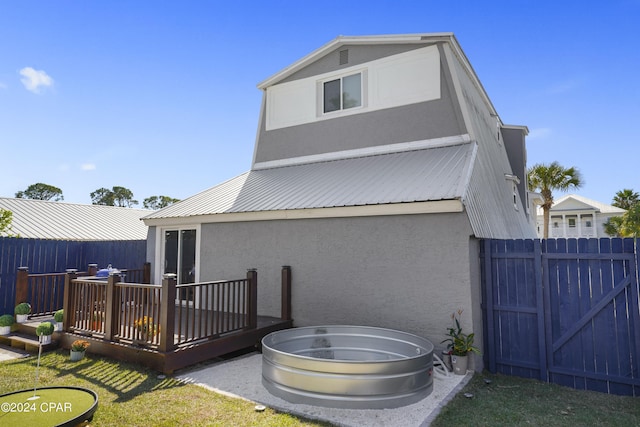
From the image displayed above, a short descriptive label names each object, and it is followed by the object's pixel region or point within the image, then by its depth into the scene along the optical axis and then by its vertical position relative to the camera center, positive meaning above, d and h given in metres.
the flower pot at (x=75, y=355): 6.34 -2.04
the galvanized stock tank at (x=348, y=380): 4.42 -1.78
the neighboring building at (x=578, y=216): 35.03 +2.74
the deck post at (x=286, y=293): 7.67 -1.11
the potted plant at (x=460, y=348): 5.69 -1.72
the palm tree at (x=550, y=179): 25.03 +4.58
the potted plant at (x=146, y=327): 5.99 -1.46
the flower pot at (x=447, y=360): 5.82 -1.95
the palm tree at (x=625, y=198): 31.84 +4.11
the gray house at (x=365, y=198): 6.27 +0.95
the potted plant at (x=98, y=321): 6.76 -1.53
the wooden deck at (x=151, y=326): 5.66 -1.59
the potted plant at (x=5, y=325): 7.86 -1.86
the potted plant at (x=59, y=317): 7.52 -1.61
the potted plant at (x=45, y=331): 6.38 -1.67
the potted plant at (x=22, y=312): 8.07 -1.62
